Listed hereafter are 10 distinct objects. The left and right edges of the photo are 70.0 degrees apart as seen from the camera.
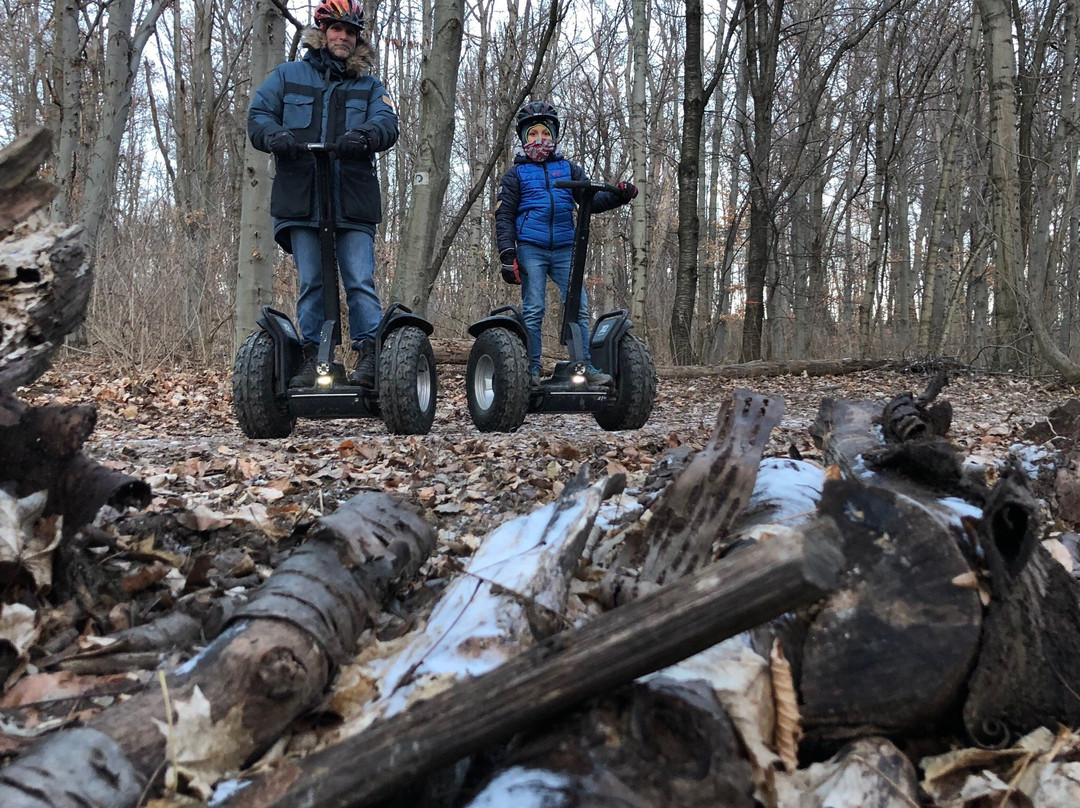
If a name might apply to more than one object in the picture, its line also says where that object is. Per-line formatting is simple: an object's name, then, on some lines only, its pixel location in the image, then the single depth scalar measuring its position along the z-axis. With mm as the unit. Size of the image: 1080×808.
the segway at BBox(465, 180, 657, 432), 5242
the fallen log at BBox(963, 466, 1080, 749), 1333
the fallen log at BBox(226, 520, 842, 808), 1067
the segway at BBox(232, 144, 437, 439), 4891
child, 6535
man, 5152
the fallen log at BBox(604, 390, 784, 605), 1774
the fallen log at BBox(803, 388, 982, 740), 1320
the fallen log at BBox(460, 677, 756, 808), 1051
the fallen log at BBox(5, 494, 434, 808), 1244
